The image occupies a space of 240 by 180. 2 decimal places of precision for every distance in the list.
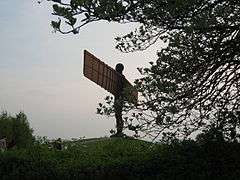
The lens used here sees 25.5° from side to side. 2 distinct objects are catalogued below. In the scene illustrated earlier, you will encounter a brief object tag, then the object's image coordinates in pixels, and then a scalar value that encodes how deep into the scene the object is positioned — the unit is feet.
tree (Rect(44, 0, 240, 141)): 24.18
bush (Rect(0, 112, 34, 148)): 99.71
